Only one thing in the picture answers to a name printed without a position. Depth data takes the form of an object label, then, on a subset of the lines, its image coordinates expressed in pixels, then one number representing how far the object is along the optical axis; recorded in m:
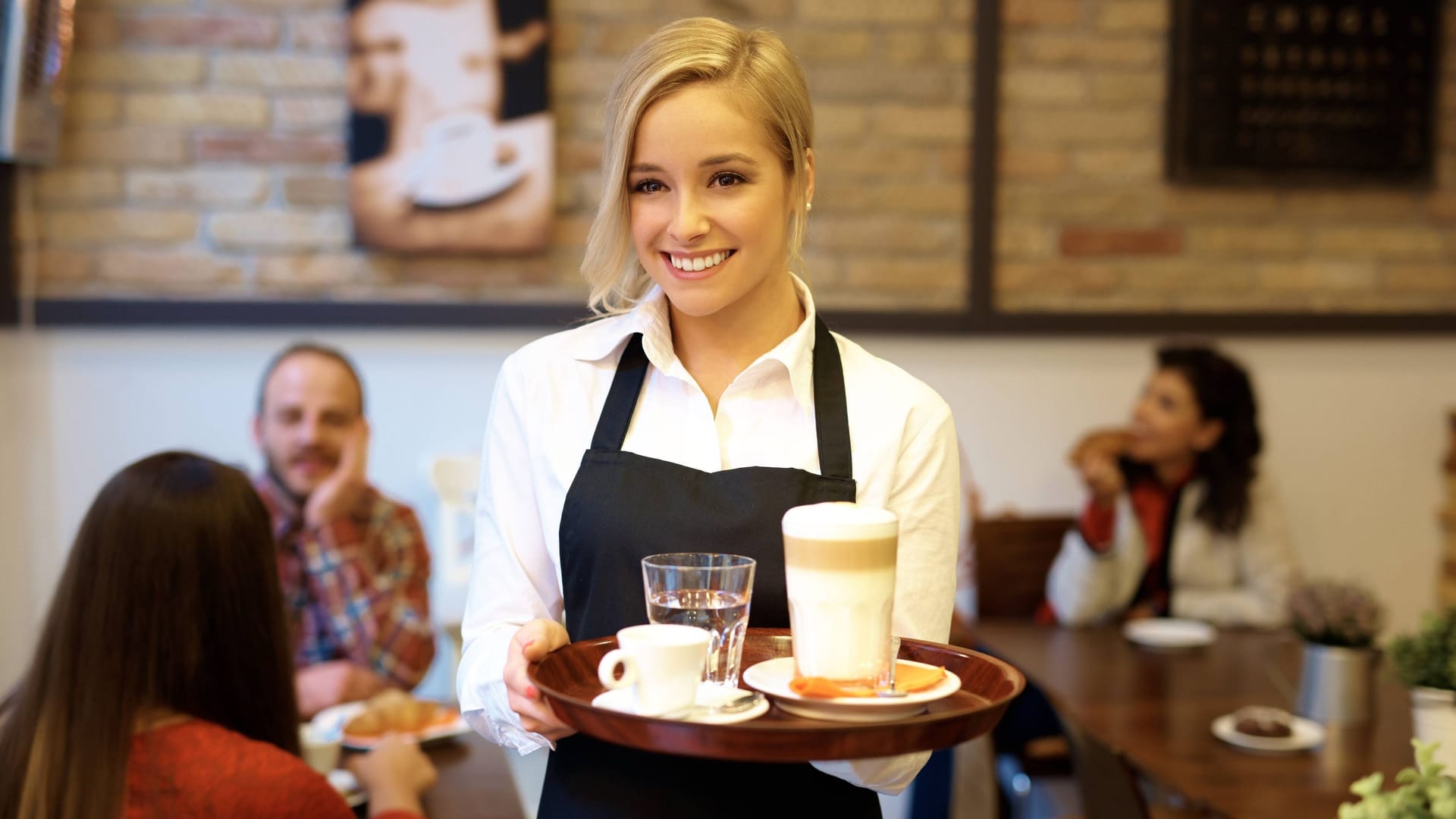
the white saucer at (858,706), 1.11
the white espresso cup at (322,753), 1.96
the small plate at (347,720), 2.16
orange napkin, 1.14
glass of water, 1.21
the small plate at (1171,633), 3.00
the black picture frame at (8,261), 3.49
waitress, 1.37
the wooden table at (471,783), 1.94
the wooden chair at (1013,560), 3.57
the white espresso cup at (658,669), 1.10
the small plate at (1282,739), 2.30
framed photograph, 3.55
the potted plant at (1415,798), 1.09
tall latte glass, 1.14
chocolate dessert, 2.32
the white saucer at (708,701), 1.12
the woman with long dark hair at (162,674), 1.61
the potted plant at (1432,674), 2.04
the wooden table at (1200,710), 2.12
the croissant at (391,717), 2.16
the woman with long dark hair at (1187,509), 3.43
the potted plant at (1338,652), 2.48
